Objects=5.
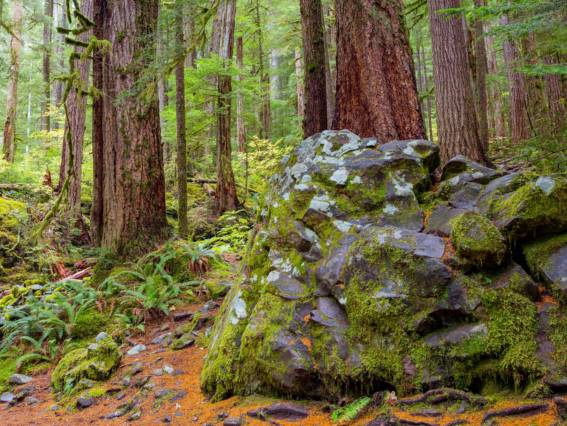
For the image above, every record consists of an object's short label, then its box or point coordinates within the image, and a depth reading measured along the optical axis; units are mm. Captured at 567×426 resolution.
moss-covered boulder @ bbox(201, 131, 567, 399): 2521
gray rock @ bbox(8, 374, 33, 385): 4402
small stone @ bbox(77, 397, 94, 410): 3660
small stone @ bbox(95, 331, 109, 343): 4744
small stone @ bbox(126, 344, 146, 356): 4558
